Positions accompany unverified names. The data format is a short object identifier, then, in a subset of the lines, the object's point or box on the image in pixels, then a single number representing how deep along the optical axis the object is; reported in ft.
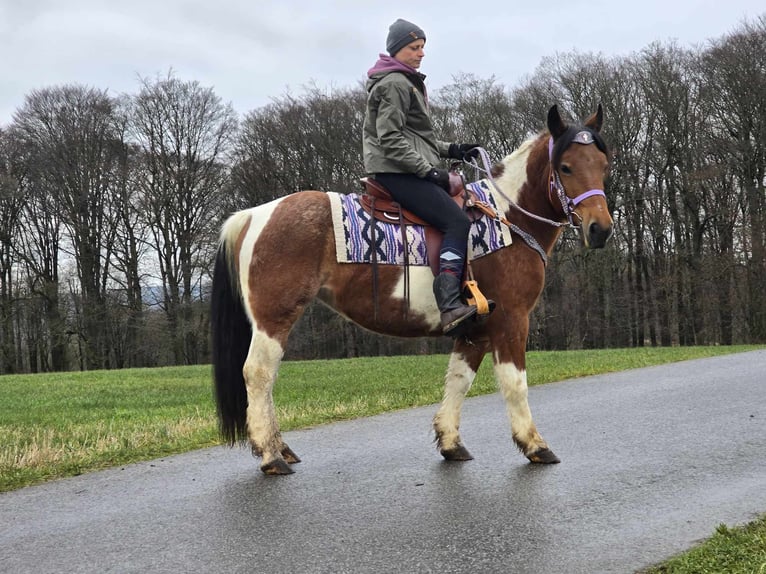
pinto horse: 18.45
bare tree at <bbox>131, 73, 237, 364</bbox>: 138.51
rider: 18.54
